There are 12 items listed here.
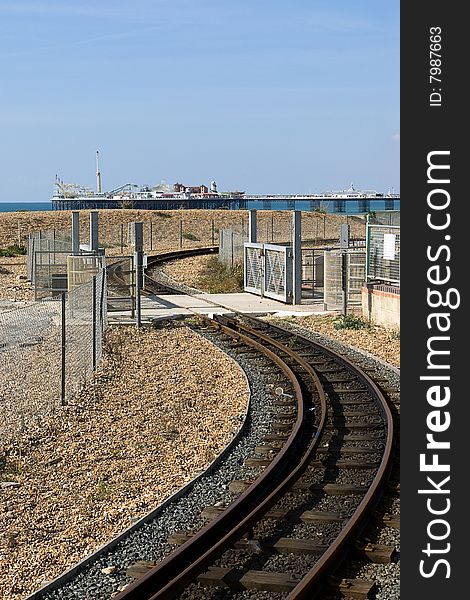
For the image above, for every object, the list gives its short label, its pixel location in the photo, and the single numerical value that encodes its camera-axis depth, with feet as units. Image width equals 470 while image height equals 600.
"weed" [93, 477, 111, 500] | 36.88
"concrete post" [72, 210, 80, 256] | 111.04
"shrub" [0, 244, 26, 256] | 180.04
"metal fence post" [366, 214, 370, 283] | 86.38
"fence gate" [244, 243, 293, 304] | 98.94
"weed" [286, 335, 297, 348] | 71.87
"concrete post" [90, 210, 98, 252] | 106.83
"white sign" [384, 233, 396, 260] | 81.25
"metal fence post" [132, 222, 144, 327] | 80.79
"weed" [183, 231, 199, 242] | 234.17
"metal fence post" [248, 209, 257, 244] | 114.52
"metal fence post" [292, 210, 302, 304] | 94.68
